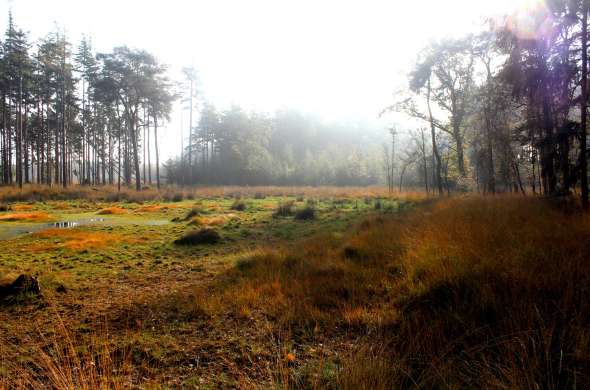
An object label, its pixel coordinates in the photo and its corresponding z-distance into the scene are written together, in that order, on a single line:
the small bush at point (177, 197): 23.28
